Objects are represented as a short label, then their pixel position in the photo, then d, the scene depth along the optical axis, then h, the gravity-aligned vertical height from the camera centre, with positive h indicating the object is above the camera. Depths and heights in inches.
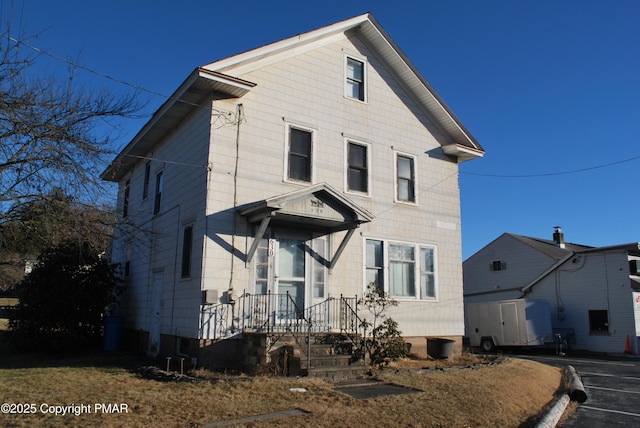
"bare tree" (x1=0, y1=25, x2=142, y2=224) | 344.8 +120.4
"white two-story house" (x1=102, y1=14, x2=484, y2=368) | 469.4 +131.8
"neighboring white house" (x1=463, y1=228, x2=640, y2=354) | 976.9 +73.8
